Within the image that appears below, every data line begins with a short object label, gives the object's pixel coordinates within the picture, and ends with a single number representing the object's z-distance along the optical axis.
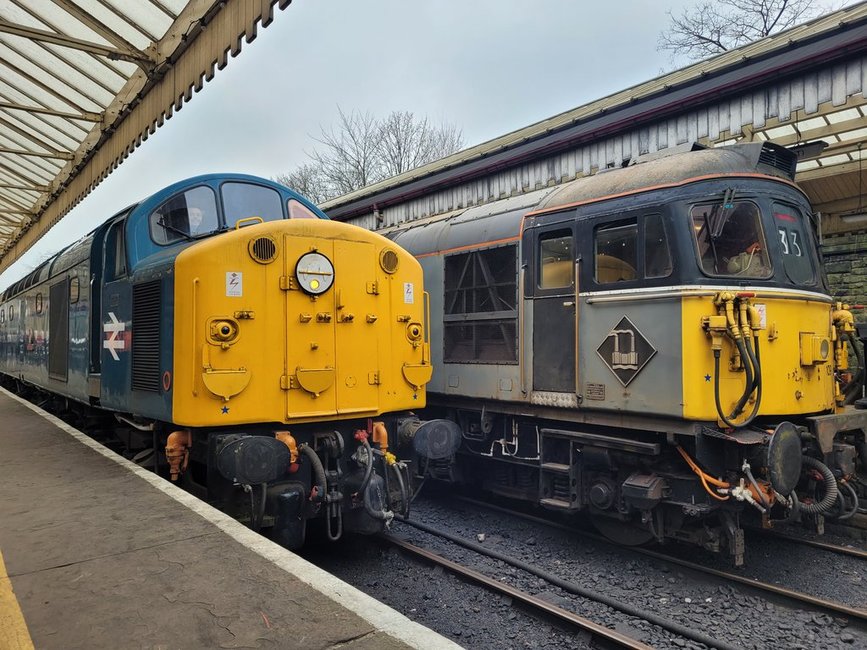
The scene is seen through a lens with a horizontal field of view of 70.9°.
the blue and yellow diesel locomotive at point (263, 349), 4.55
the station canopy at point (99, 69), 6.04
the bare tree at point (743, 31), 19.41
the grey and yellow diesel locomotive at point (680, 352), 4.99
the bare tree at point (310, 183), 36.03
